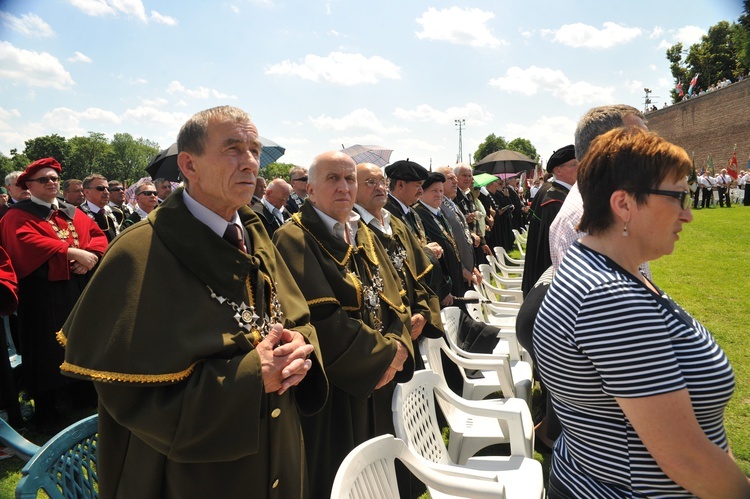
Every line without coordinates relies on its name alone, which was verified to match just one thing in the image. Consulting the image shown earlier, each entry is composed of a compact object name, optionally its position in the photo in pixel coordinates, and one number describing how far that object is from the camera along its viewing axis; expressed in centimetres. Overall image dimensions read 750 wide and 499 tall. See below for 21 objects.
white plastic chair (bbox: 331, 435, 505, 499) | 187
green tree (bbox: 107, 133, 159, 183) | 10300
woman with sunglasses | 142
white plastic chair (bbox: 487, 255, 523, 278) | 831
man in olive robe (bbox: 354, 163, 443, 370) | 383
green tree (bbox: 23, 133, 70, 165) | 9150
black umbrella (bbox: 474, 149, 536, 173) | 1503
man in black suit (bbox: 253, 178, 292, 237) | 815
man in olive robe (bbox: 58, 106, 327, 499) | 175
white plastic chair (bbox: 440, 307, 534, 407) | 402
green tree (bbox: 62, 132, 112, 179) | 9681
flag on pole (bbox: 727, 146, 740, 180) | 3420
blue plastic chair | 186
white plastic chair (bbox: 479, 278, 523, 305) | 688
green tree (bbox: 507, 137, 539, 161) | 9919
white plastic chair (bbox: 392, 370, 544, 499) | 259
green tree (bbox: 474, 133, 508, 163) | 9728
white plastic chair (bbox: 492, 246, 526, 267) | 914
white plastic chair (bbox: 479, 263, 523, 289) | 683
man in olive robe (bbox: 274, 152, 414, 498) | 287
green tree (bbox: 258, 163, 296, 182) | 9862
